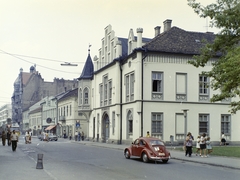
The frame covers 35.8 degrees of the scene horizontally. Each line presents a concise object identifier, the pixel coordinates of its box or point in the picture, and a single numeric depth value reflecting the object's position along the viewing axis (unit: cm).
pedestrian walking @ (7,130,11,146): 3856
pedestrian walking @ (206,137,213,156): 2531
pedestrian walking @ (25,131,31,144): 4438
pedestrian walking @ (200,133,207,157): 2455
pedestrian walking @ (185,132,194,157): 2448
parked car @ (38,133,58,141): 5824
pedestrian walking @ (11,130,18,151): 2885
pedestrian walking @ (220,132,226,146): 3869
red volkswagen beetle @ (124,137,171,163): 2047
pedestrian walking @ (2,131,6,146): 3886
